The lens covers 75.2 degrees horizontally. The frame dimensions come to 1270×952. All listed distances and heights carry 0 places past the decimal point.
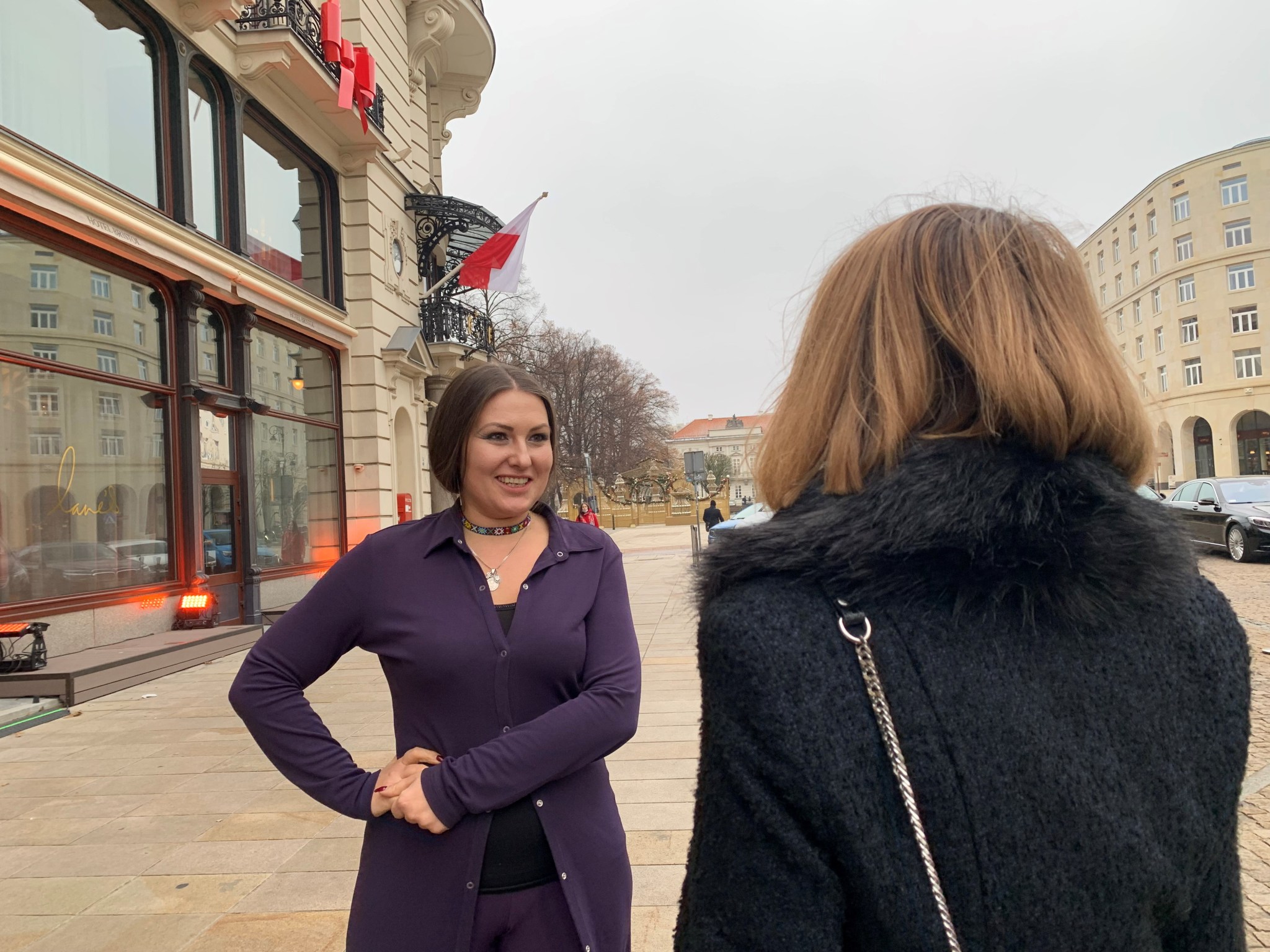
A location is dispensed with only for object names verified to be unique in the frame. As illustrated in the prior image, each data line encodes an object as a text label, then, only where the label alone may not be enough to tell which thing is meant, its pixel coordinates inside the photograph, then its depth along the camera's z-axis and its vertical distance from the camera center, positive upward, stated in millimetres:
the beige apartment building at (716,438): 128625 +7849
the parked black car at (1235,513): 13883 -881
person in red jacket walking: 27984 -929
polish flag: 15406 +4361
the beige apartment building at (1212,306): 46750 +9309
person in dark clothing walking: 28766 -1140
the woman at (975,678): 916 -238
